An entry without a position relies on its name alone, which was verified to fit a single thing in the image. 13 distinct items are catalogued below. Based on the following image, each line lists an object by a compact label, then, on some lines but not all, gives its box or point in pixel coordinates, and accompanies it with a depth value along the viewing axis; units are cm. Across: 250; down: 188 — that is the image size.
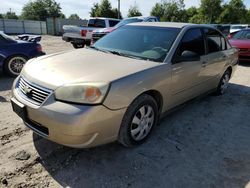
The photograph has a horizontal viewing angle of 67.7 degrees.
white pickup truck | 1012
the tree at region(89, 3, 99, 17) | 3235
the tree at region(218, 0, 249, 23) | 3112
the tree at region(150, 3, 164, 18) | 3248
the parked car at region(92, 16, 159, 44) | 891
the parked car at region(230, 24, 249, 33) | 1771
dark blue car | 492
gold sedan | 196
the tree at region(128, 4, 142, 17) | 3397
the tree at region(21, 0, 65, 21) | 5948
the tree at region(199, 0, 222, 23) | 3010
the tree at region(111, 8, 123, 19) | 3265
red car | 713
